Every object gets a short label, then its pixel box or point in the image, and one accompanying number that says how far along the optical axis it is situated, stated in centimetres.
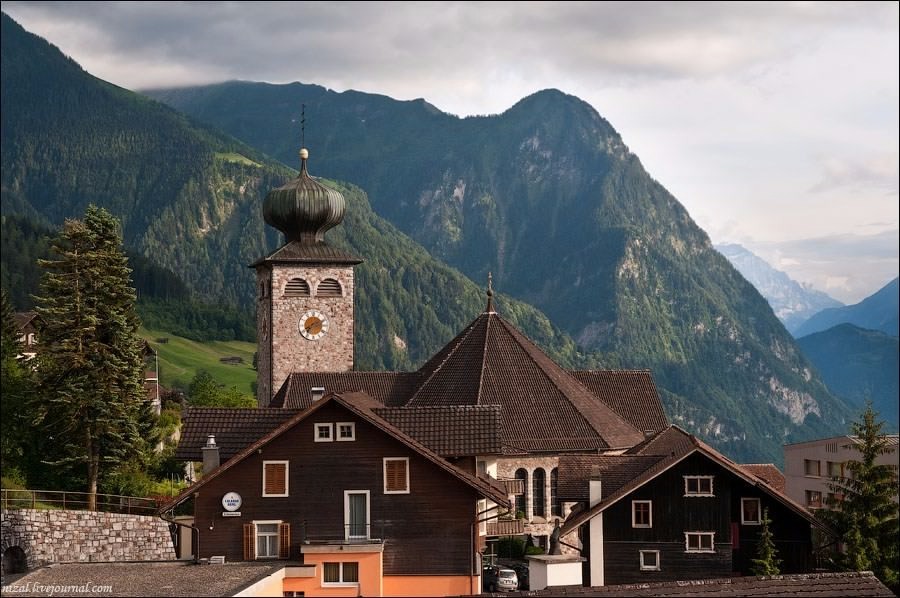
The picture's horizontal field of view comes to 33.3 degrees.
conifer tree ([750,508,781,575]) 4259
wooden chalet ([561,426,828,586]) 4588
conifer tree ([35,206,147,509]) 5334
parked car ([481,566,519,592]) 4655
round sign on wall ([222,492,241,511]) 4000
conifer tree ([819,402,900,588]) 4419
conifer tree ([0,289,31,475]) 5462
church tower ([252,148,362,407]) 7662
